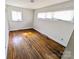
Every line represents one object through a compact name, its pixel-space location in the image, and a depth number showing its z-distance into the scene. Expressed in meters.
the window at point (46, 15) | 2.48
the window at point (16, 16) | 3.67
